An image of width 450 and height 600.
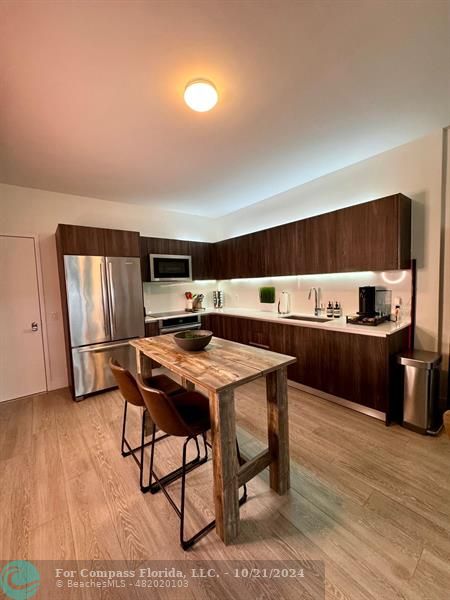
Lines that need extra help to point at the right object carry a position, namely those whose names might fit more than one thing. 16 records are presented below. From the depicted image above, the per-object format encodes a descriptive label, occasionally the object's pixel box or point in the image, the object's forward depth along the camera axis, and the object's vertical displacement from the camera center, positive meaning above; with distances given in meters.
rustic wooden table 1.34 -0.73
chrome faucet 3.50 -0.32
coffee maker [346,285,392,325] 2.79 -0.32
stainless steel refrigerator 3.14 -0.37
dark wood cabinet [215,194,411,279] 2.44 +0.44
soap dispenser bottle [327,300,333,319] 3.33 -0.43
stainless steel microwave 4.11 +0.30
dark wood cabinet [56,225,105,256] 3.04 +0.61
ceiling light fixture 1.66 +1.31
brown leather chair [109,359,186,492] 1.79 -0.85
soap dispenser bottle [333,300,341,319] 3.27 -0.44
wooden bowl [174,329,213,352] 1.90 -0.45
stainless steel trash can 2.21 -1.09
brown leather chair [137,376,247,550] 1.36 -0.87
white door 3.21 -0.43
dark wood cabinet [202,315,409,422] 2.38 -0.92
